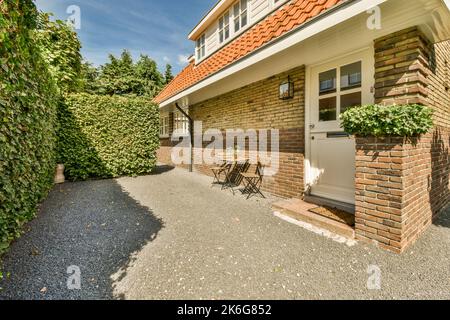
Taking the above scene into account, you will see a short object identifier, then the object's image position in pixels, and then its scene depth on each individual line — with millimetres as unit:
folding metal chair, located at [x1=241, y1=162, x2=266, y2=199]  5643
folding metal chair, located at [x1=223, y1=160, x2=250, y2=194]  6250
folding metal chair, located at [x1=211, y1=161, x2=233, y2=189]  6972
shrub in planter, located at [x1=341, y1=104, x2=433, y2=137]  2547
